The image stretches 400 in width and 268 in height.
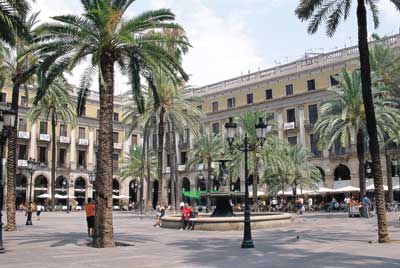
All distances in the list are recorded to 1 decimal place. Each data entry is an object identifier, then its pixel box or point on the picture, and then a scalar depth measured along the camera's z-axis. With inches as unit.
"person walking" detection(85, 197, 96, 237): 757.9
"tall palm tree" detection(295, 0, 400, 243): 658.2
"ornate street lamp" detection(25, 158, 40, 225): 1168.8
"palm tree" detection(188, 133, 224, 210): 2117.4
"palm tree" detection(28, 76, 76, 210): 1910.7
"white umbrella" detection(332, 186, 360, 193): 1896.0
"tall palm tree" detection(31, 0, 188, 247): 652.7
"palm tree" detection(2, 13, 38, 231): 921.5
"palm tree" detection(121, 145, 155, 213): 2546.8
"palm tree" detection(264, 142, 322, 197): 1775.3
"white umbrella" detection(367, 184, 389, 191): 1882.4
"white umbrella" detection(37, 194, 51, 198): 2391.4
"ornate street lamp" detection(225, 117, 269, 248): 610.5
